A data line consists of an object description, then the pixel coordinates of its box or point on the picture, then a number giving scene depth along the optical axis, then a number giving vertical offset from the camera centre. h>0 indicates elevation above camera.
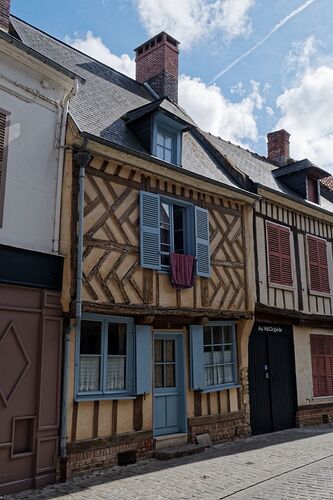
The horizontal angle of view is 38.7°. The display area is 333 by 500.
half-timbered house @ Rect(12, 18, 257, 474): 6.53 +1.37
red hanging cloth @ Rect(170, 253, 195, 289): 7.69 +1.60
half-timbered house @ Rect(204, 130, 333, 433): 9.62 +1.43
